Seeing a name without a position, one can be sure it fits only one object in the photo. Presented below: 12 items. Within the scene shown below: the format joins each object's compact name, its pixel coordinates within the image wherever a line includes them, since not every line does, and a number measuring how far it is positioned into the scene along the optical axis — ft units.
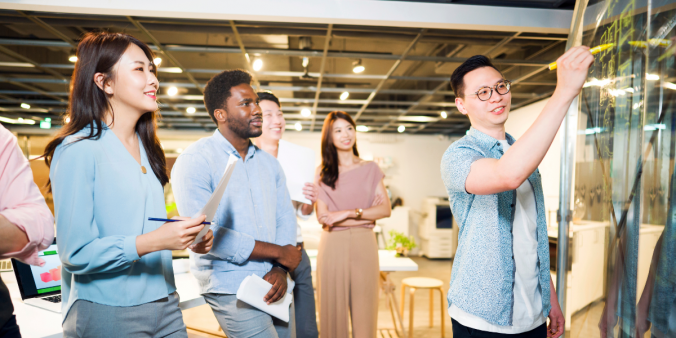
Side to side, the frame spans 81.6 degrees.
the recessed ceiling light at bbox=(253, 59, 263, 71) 16.47
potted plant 12.24
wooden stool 12.03
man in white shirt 7.23
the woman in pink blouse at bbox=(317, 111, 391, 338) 8.23
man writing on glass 3.73
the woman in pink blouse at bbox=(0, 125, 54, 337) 2.57
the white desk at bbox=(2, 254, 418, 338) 4.73
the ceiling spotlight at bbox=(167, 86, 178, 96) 20.68
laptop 5.83
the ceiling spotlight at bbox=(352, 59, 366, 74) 16.94
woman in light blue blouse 3.18
